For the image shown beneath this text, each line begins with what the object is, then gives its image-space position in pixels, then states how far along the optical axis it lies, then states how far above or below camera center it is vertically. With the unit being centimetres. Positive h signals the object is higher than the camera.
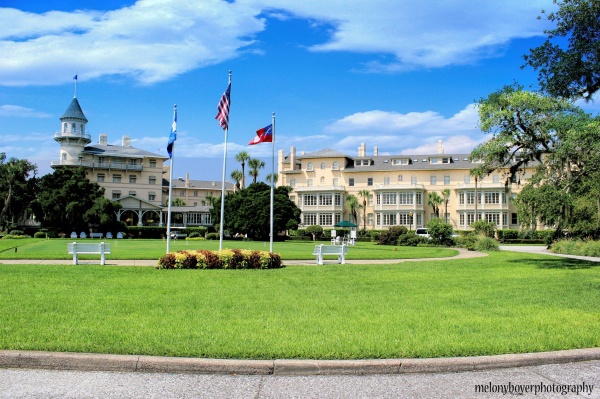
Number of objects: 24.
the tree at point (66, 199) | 6700 +277
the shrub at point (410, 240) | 4941 -163
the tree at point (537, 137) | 1939 +331
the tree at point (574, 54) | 1759 +579
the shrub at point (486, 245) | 3631 -151
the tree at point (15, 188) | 8200 +510
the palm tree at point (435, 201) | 8469 +343
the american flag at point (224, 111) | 2164 +452
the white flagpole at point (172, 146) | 2212 +313
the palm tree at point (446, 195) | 8494 +441
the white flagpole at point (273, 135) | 2259 +367
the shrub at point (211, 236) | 6471 -179
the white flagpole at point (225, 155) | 2179 +274
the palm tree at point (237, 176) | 9846 +842
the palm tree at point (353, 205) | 8819 +285
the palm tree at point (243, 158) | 9664 +1155
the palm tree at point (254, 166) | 9568 +1009
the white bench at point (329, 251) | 2120 -116
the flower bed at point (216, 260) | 1816 -134
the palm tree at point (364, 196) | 8868 +432
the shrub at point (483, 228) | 4566 -44
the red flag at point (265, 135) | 2244 +365
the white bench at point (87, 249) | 1931 -103
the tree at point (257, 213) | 6400 +107
